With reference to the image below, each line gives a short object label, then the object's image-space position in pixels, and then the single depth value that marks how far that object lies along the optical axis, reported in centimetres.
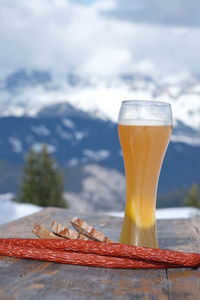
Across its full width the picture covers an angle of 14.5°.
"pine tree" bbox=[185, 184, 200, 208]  1745
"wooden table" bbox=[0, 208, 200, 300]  103
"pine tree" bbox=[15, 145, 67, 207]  1370
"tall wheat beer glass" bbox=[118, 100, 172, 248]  129
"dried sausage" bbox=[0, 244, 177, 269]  116
